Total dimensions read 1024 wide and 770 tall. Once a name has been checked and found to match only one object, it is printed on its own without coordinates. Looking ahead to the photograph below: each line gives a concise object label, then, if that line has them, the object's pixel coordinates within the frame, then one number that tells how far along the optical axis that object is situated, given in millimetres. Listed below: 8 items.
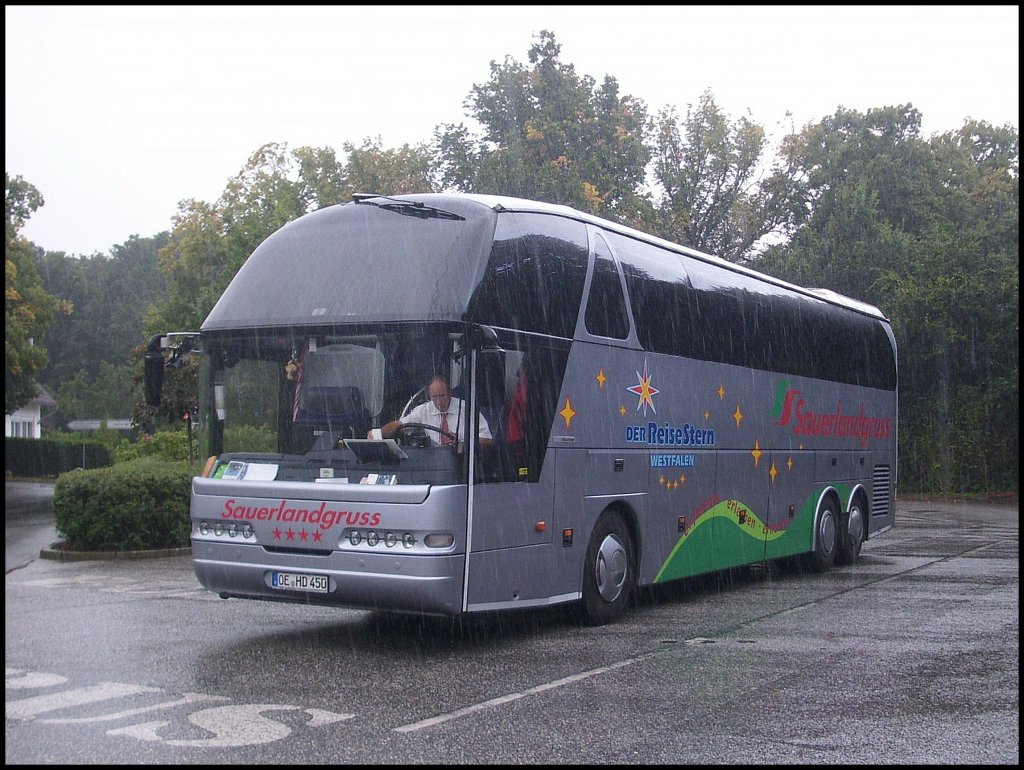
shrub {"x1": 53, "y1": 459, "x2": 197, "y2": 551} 17047
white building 79188
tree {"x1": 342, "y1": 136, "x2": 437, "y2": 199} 49438
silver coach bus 9062
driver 9039
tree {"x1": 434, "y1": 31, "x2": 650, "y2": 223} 46438
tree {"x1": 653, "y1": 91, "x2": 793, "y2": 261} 49219
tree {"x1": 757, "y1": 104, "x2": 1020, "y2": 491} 37094
